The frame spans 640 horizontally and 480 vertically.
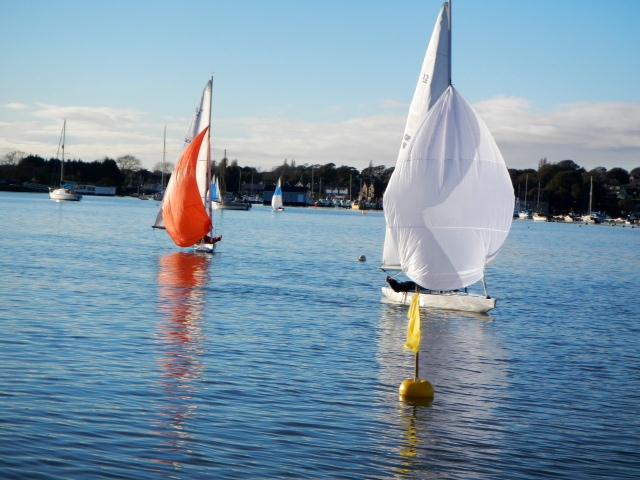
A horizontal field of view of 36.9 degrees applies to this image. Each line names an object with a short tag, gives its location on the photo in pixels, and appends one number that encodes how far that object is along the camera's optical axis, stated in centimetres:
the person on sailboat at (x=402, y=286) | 3538
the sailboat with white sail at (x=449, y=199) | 2953
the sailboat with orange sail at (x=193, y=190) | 5459
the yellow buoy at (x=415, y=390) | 1966
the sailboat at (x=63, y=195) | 17700
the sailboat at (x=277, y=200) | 19786
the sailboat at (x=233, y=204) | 19188
